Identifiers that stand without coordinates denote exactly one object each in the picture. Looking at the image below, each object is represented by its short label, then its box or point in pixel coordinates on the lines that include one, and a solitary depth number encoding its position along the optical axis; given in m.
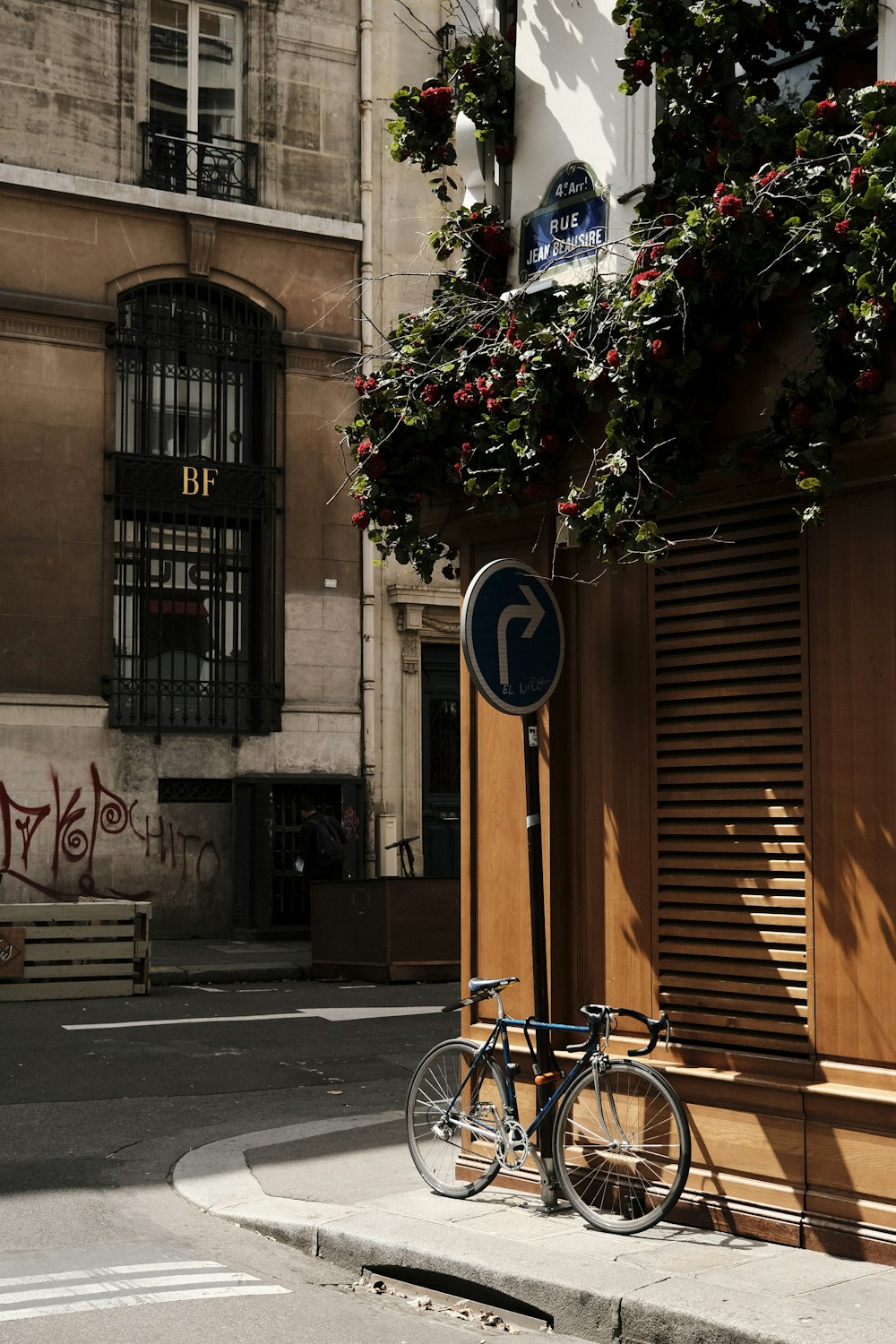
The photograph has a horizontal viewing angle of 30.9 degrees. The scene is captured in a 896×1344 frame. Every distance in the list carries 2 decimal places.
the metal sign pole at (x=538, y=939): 7.13
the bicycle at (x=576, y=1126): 6.73
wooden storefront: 6.27
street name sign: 7.61
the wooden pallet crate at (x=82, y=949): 16.14
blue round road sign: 7.04
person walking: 20.44
